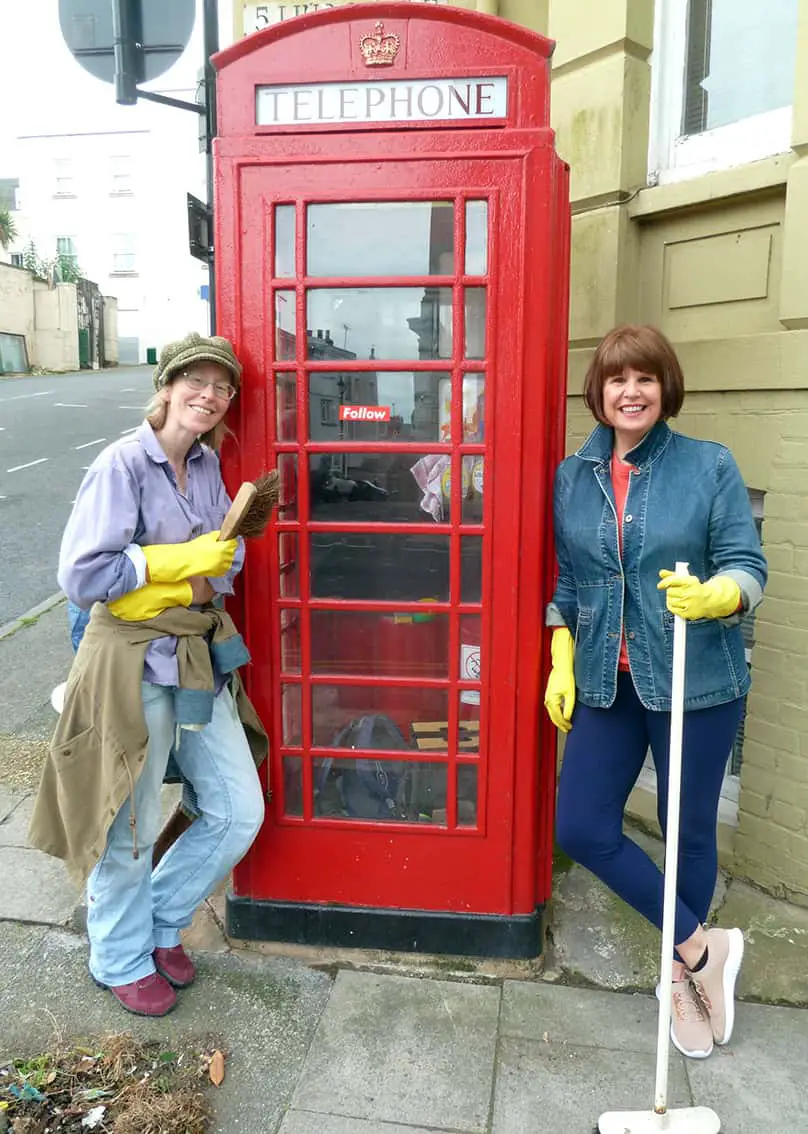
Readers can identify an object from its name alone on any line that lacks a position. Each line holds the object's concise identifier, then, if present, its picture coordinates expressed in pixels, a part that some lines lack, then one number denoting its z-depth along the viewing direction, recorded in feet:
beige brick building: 9.71
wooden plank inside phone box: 9.01
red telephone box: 7.94
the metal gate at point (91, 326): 120.16
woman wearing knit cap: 7.45
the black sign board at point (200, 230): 12.19
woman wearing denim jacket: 7.30
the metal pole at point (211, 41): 11.96
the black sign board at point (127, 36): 11.42
